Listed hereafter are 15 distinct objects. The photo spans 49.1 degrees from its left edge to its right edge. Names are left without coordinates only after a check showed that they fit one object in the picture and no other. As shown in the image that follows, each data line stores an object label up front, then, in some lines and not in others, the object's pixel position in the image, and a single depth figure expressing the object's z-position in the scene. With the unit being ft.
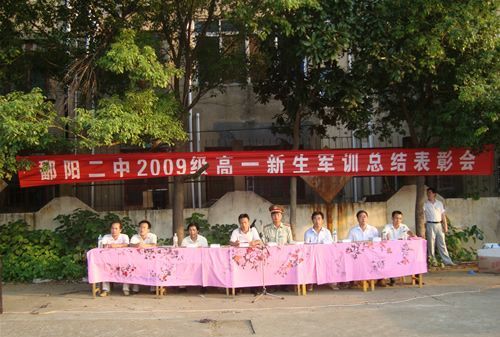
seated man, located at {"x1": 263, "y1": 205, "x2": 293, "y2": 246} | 30.45
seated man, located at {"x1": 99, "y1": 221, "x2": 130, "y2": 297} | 29.55
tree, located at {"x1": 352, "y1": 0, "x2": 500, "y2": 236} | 30.45
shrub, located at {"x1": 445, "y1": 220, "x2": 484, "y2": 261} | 39.09
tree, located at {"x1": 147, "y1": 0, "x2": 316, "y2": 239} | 33.14
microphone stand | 28.04
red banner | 36.27
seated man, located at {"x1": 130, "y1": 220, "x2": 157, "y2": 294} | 30.53
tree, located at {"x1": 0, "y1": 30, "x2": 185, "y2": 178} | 26.30
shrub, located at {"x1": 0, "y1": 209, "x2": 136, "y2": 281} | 34.78
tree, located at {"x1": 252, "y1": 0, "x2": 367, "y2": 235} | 30.14
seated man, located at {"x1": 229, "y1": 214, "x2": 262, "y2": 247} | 29.73
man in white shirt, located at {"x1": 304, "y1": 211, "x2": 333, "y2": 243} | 30.25
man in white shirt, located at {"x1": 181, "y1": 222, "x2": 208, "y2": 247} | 30.60
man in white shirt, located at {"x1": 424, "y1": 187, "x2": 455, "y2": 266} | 37.59
